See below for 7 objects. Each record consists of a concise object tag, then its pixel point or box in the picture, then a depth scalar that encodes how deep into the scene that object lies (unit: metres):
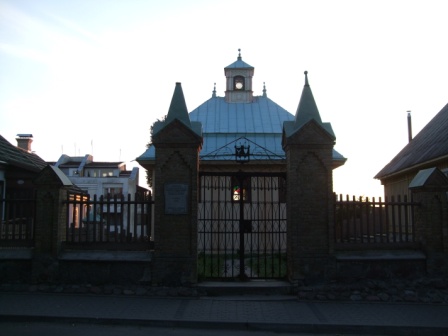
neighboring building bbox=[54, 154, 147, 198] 53.91
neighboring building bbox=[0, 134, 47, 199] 16.47
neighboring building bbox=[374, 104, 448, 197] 16.30
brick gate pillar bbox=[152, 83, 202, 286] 9.27
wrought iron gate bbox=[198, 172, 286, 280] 9.73
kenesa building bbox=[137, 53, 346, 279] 9.68
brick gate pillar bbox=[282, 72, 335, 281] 9.36
